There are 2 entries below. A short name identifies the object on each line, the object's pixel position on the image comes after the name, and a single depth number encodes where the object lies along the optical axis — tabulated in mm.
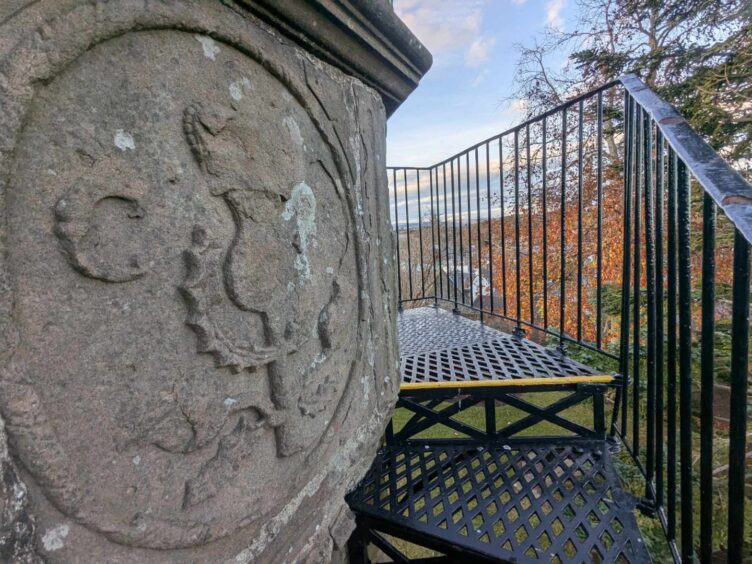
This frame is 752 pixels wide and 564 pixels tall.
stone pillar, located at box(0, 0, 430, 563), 604
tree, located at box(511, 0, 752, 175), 4824
